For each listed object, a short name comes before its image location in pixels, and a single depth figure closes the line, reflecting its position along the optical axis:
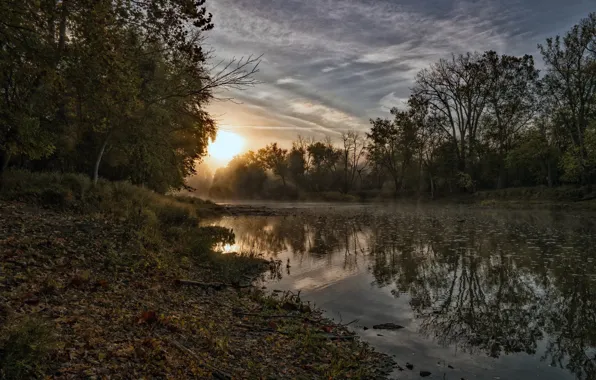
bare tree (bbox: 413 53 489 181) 56.19
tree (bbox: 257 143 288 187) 95.56
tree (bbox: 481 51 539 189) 55.19
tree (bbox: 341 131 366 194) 94.12
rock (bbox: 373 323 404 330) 8.34
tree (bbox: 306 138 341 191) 94.69
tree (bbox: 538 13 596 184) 40.75
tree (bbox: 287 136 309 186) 96.69
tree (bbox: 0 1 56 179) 7.30
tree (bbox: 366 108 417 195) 71.06
